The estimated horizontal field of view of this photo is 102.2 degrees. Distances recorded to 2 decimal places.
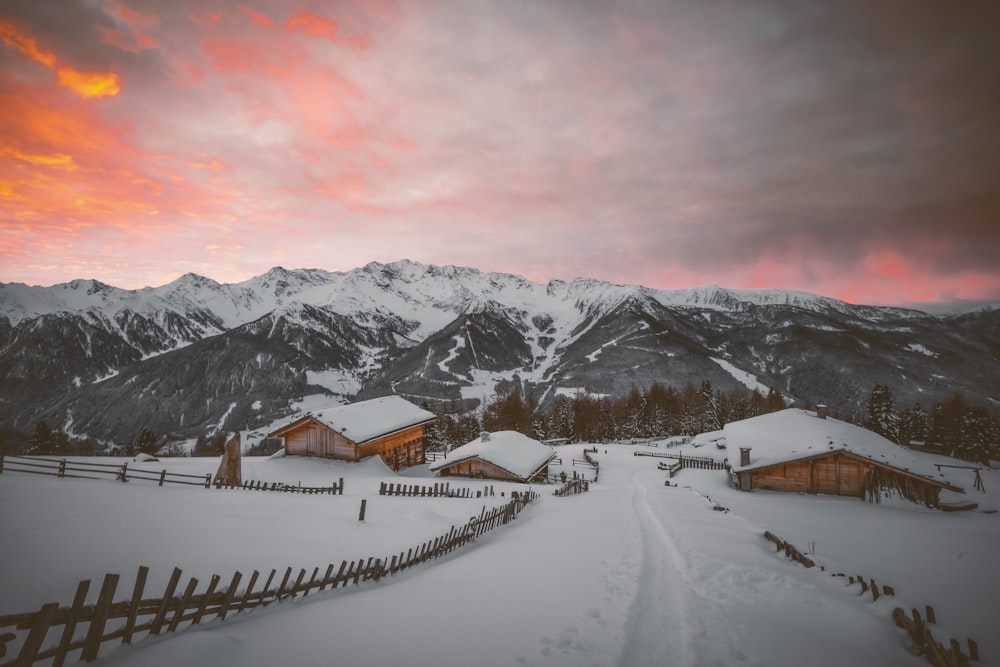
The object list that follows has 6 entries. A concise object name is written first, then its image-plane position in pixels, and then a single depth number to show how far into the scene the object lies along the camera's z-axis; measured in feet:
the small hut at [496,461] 124.57
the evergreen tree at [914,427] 231.50
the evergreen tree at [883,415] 225.15
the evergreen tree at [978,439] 186.54
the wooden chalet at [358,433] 120.47
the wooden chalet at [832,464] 92.22
